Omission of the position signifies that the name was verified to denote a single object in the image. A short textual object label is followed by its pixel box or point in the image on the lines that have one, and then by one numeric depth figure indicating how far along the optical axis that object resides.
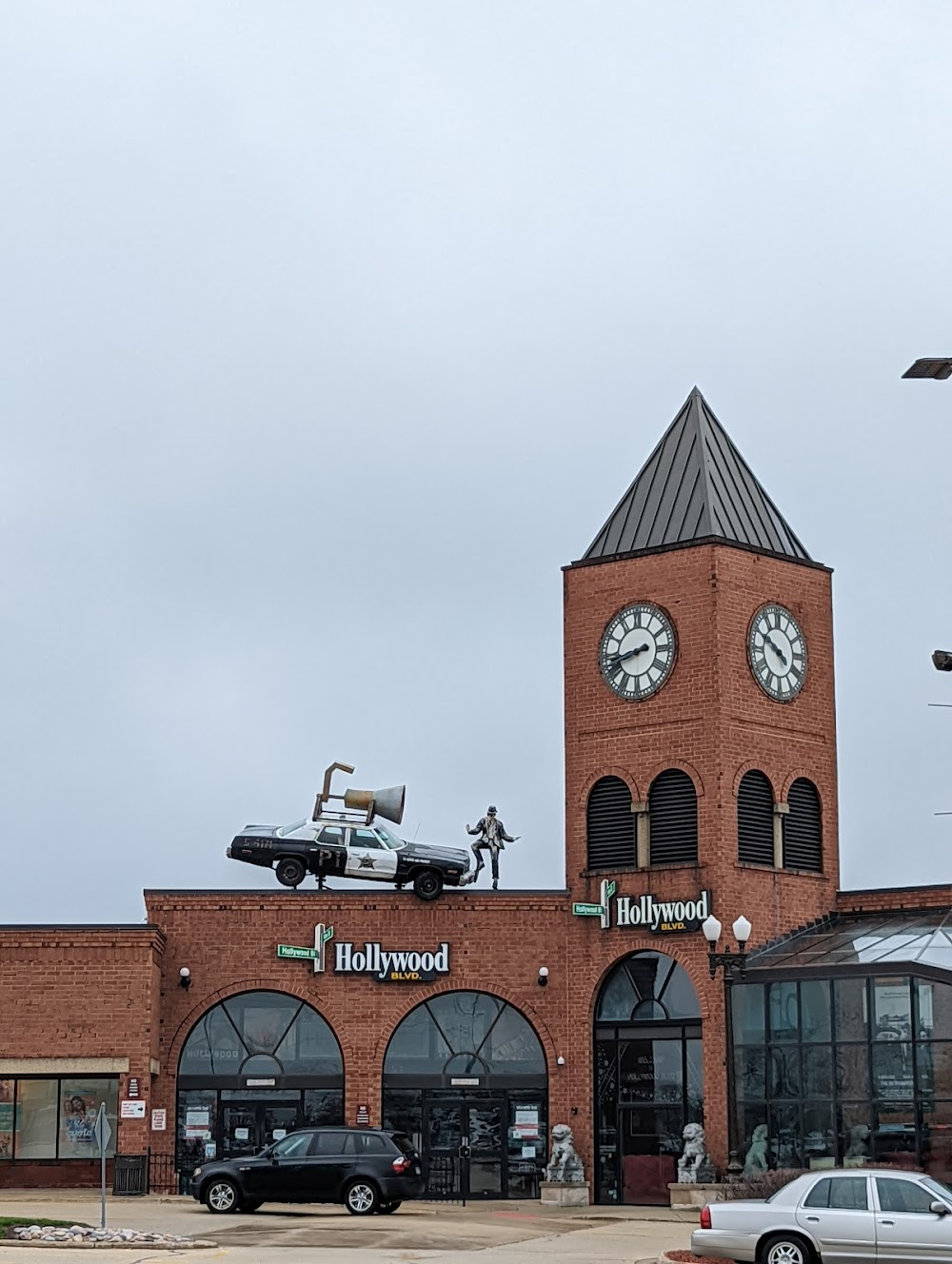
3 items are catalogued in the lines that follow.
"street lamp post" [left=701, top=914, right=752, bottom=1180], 36.34
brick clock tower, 40.00
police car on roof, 41.31
